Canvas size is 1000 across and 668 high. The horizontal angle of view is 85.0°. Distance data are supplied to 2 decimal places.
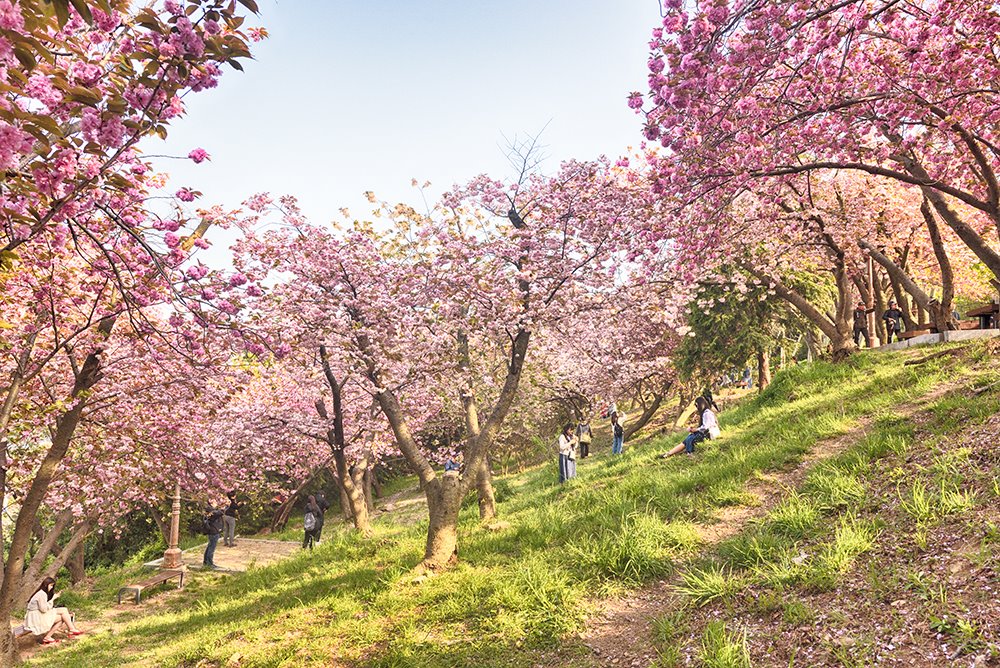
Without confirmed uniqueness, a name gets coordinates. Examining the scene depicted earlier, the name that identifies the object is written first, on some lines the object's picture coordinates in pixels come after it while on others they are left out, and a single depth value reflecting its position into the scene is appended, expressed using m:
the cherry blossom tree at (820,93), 5.32
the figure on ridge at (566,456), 15.36
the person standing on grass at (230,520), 18.59
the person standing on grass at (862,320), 18.58
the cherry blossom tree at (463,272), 9.75
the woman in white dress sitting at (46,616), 10.59
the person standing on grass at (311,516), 15.29
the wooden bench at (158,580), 13.52
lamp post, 14.82
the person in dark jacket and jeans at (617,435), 19.95
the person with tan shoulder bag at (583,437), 21.31
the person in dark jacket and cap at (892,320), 17.70
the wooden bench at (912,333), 14.93
